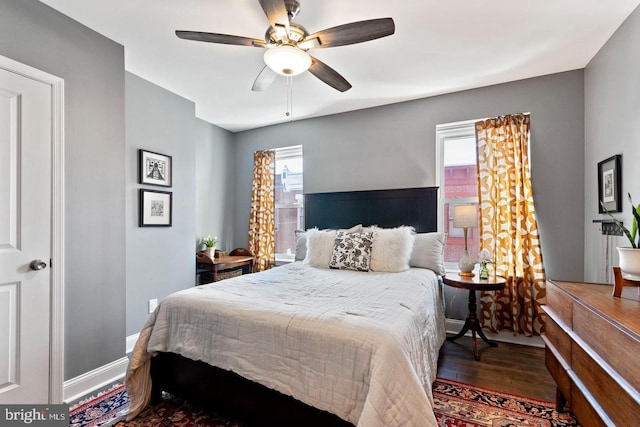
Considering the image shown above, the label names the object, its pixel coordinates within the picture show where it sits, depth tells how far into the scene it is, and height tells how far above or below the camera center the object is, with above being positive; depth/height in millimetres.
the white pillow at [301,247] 3423 -393
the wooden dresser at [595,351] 1060 -611
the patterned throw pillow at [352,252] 2770 -372
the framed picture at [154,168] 2891 +468
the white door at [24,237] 1722 -139
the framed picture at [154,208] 2910 +59
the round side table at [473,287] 2543 -645
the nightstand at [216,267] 3568 -656
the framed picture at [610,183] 2133 +230
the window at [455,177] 3258 +411
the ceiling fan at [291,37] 1624 +1061
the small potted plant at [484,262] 2730 -461
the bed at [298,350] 1232 -686
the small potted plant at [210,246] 3739 -415
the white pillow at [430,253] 2838 -385
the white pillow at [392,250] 2705 -344
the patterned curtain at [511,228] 2809 -150
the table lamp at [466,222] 2799 -82
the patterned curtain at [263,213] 4277 +10
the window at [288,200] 4289 +205
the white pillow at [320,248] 2982 -358
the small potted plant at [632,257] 1391 -213
